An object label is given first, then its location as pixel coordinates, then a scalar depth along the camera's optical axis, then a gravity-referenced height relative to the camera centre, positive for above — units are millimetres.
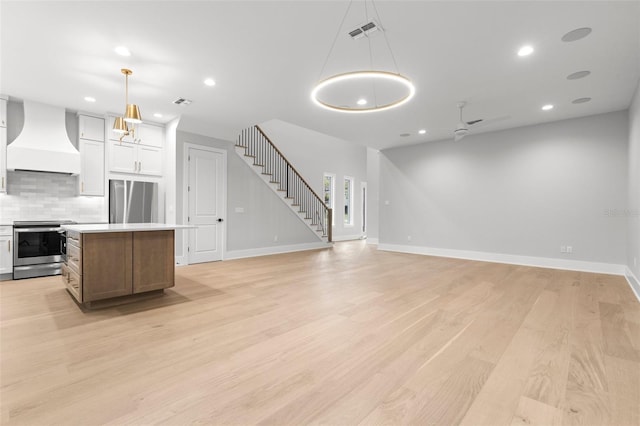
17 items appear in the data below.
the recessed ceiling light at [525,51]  3395 +1914
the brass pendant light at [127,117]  3622 +1184
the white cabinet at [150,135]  6254 +1664
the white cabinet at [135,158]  5879 +1112
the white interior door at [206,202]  6441 +222
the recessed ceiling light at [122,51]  3465 +1926
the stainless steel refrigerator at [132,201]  5832 +212
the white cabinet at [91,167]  5570 +852
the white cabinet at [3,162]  4867 +809
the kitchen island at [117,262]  3324 -610
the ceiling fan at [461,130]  5078 +1437
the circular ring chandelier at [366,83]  2911 +1919
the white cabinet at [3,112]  4875 +1644
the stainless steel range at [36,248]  4824 -627
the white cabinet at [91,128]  5625 +1628
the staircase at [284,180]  7785 +978
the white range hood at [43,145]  4930 +1159
